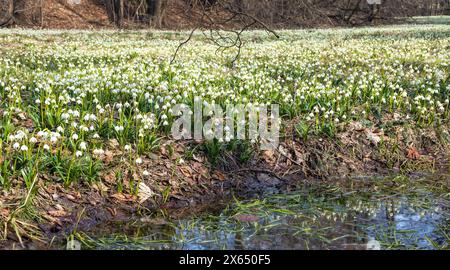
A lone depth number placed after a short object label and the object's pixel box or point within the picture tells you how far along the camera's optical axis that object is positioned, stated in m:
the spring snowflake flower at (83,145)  5.19
